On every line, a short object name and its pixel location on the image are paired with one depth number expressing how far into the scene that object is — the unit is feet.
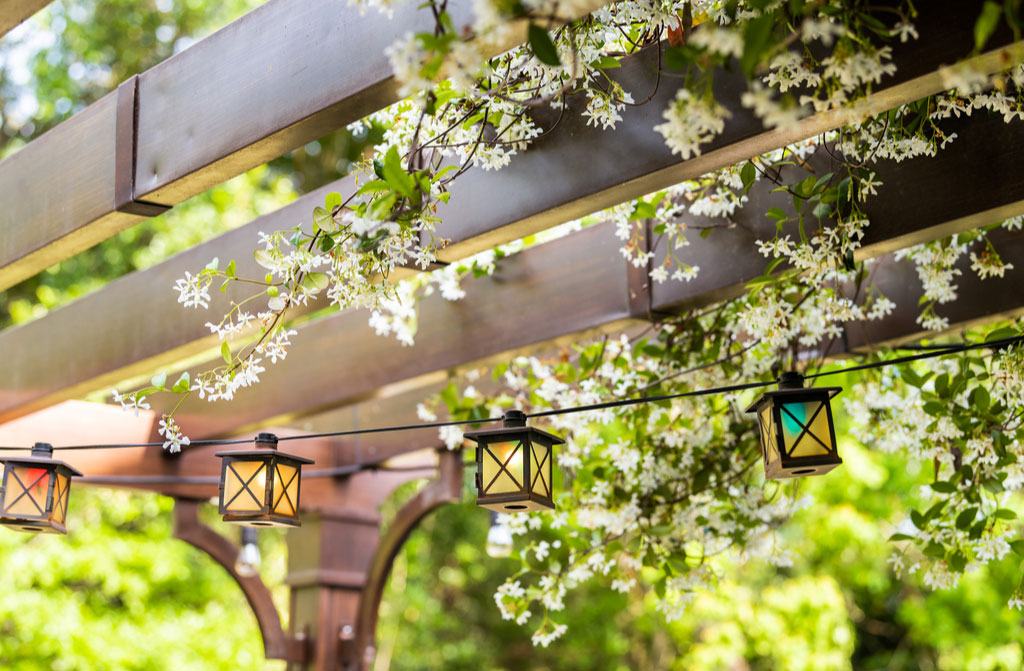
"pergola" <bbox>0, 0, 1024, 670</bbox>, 5.42
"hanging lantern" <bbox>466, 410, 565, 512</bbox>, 6.31
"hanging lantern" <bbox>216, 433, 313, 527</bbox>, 6.89
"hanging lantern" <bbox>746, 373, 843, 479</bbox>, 5.80
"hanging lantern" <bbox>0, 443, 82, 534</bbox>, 7.43
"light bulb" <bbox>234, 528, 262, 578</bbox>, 11.81
